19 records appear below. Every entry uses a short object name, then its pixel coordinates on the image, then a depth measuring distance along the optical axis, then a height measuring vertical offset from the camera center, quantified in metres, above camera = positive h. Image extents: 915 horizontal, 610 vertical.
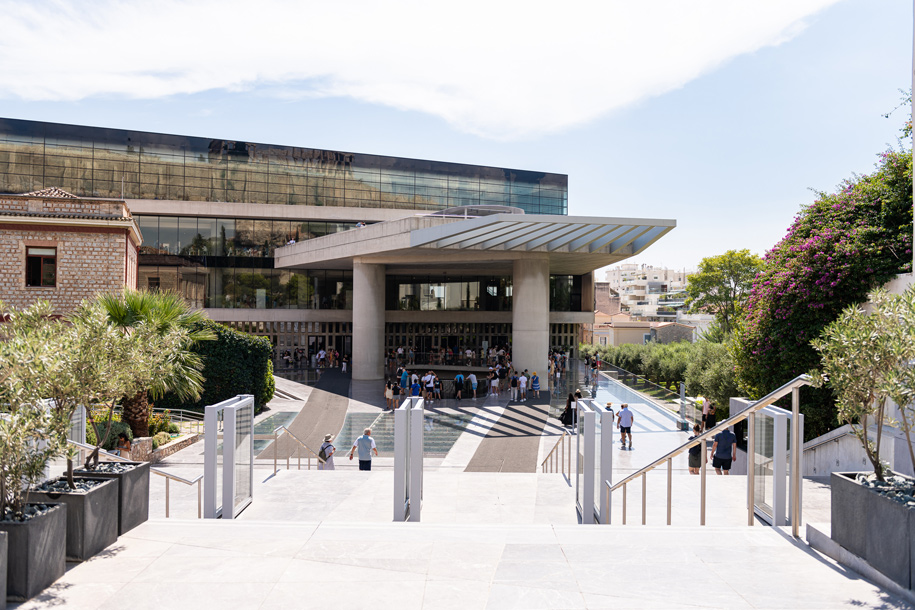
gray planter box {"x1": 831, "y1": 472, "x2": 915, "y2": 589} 4.03 -1.45
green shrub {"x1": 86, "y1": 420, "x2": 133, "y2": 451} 14.36 -2.87
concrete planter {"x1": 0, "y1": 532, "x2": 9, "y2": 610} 3.90 -1.56
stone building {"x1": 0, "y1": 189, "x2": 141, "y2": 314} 20.55 +2.06
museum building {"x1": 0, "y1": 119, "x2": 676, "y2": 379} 37.22 +4.50
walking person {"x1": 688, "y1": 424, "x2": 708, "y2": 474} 11.49 -2.65
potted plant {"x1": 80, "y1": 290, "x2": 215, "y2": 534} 5.55 -0.69
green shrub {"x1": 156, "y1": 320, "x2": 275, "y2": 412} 21.53 -2.02
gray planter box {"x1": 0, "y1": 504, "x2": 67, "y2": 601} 4.19 -1.69
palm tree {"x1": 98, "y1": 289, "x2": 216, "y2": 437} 14.45 -0.27
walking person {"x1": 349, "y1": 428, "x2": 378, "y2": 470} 12.20 -2.72
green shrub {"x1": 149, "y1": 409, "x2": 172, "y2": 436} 16.44 -3.05
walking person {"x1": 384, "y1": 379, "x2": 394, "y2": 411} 23.44 -3.21
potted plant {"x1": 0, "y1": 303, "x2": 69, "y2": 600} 4.21 -1.09
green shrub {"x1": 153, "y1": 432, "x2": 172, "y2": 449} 15.40 -3.28
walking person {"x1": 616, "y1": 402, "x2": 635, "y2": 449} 16.55 -2.84
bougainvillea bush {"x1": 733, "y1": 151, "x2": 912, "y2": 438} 13.85 +1.03
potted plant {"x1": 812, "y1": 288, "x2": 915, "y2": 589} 4.13 -0.64
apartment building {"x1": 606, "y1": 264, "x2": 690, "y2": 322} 119.86 +5.19
